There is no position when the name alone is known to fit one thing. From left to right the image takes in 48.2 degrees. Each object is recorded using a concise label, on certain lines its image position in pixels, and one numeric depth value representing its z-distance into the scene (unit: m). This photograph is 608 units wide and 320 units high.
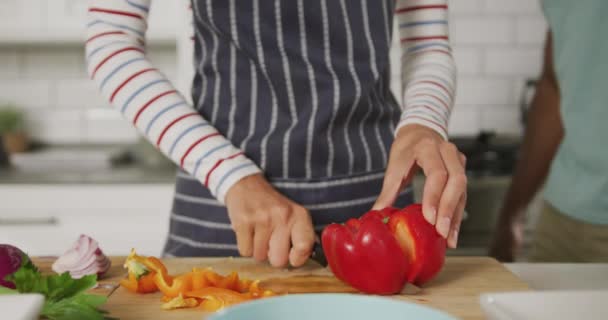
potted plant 2.28
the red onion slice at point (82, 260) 0.74
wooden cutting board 0.66
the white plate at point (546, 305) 0.50
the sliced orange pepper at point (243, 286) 0.70
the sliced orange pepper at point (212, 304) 0.64
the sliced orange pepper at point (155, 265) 0.70
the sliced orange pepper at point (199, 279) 0.67
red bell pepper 0.70
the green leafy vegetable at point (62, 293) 0.54
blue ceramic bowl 0.42
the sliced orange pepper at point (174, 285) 0.67
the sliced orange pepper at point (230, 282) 0.69
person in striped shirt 0.83
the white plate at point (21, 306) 0.43
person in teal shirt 1.12
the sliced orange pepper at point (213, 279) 0.68
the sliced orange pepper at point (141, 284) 0.69
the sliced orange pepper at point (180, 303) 0.65
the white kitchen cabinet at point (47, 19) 2.10
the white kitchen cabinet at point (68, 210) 1.85
